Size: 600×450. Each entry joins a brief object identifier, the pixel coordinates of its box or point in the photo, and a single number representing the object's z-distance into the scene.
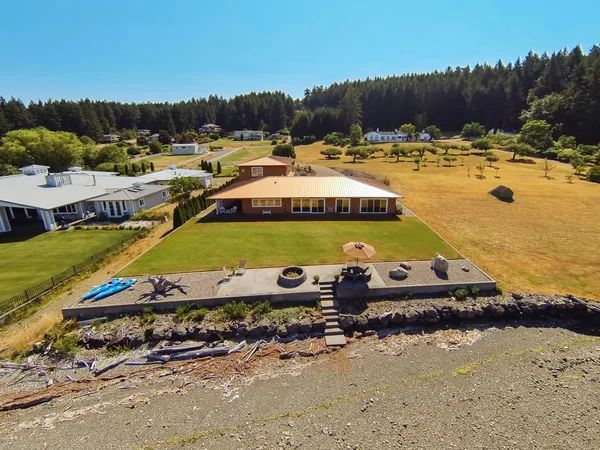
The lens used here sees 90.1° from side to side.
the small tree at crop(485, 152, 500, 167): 60.96
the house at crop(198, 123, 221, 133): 131.75
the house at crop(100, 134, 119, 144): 111.53
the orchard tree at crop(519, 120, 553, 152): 70.62
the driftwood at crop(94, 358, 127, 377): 13.31
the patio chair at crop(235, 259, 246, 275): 18.76
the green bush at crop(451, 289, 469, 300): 16.70
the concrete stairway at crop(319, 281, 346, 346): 14.60
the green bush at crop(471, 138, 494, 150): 75.19
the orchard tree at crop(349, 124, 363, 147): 89.86
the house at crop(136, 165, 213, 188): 43.66
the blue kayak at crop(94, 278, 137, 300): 16.66
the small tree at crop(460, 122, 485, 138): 97.25
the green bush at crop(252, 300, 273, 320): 15.50
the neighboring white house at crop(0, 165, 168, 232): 28.91
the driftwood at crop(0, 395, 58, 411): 11.80
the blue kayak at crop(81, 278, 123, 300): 16.70
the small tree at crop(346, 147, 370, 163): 71.31
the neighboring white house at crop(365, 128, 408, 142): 101.81
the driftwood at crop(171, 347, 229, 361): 13.91
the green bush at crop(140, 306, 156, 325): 15.30
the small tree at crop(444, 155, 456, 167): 61.62
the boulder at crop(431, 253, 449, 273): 18.42
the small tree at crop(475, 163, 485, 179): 52.28
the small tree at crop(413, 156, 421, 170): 59.33
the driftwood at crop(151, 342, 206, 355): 14.08
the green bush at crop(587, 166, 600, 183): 45.91
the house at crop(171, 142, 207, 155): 91.83
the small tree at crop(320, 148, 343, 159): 76.12
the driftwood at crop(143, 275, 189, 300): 16.64
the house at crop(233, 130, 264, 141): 122.56
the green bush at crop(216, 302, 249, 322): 15.37
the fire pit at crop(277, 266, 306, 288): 16.88
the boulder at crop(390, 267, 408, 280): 17.78
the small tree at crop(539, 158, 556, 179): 51.33
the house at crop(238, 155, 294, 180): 42.16
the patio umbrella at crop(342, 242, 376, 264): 16.17
